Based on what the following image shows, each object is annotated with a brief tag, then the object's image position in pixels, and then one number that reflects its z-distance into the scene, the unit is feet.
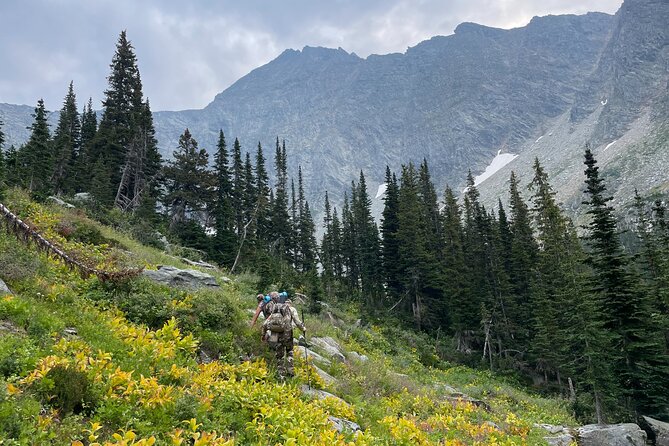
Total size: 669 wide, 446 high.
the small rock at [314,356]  41.78
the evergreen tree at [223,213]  127.44
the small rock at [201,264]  76.56
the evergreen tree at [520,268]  144.05
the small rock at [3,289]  26.59
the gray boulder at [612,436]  45.09
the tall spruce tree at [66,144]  125.59
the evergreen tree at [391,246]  171.84
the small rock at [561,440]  42.70
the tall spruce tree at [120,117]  130.82
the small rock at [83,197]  87.30
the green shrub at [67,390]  17.02
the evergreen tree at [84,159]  123.44
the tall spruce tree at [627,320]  75.00
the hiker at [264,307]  37.27
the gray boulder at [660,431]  56.75
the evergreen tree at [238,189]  170.73
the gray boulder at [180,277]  45.11
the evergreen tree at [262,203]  175.63
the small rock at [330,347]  49.37
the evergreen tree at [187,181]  136.67
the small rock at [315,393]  30.09
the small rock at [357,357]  55.60
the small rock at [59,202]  71.09
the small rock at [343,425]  24.13
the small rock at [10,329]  21.98
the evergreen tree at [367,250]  180.77
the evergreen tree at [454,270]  142.31
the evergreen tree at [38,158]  101.48
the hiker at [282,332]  33.43
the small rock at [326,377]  36.40
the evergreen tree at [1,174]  52.42
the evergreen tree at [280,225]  195.21
